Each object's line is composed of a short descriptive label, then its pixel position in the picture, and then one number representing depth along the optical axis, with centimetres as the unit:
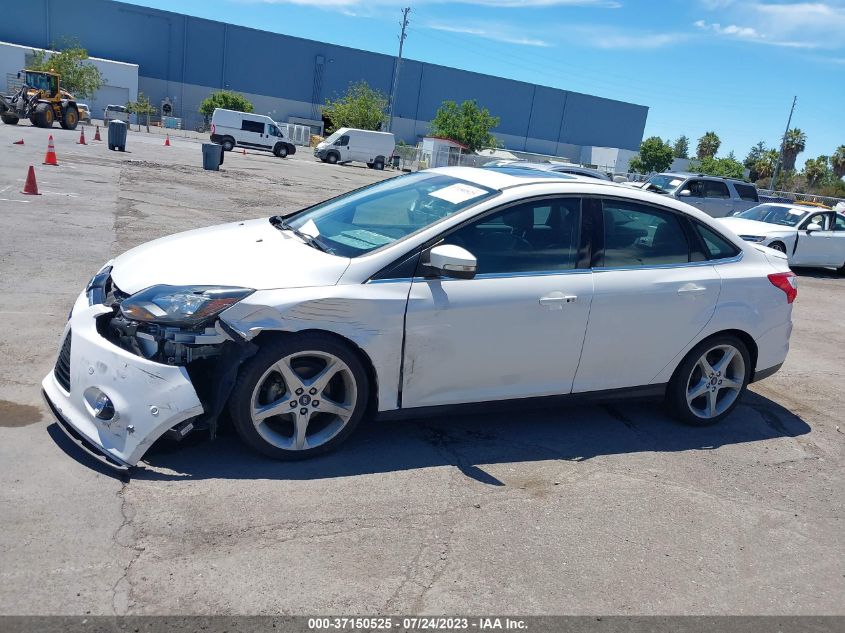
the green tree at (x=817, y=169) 7194
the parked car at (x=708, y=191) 1989
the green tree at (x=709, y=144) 10062
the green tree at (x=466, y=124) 6500
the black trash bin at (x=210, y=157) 2442
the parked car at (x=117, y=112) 6031
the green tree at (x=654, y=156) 8506
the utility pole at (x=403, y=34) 6938
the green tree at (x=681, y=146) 13438
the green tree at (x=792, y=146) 8212
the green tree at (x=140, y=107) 6912
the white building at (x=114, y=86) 7162
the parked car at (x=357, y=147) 4700
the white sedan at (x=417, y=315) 379
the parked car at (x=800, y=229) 1473
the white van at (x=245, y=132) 4516
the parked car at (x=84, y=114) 4878
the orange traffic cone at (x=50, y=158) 1794
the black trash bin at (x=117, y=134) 2673
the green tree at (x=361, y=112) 6888
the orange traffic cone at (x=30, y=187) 1260
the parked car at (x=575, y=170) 1831
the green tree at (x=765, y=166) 7900
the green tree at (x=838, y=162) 7232
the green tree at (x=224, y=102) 7331
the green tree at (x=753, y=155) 9412
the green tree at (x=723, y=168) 6744
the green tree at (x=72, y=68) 6322
